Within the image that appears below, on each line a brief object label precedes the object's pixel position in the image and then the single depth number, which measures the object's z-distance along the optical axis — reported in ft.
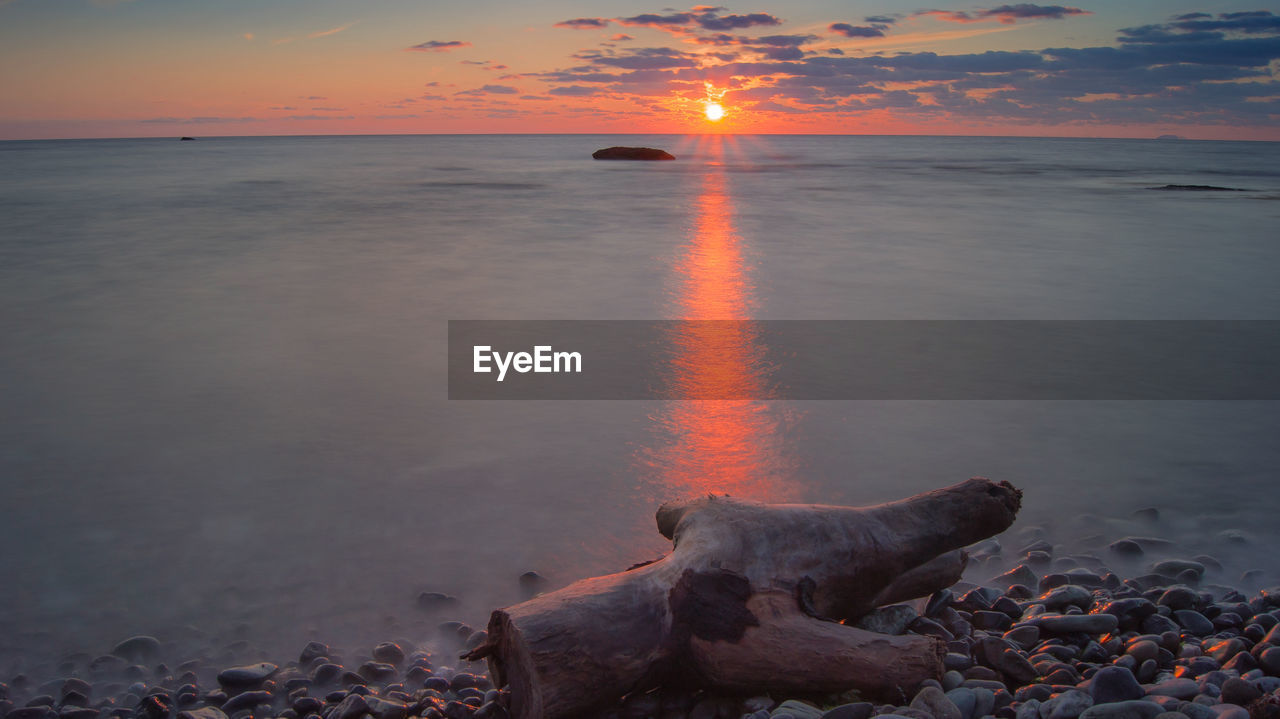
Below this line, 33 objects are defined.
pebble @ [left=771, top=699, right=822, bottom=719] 7.09
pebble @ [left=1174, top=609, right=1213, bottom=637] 8.92
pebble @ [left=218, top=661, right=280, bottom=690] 8.51
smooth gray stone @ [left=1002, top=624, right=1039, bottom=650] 8.79
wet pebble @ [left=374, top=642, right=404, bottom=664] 9.03
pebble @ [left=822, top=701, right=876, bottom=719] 7.16
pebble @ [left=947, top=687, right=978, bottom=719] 7.39
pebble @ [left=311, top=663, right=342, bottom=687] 8.65
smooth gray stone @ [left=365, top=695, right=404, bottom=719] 7.86
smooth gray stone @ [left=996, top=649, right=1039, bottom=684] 8.12
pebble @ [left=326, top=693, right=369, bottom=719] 7.80
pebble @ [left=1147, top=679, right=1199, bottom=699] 7.32
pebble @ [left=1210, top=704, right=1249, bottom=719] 6.58
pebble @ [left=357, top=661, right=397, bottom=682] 8.71
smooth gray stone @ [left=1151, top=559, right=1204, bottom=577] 10.35
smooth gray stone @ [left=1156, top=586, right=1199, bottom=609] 9.36
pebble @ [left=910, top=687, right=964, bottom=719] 7.20
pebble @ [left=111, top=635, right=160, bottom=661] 9.00
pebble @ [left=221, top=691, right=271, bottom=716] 8.21
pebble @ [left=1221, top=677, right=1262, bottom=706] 7.04
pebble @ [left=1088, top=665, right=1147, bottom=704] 7.32
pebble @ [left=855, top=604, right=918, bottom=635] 8.78
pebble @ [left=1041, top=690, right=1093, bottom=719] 7.09
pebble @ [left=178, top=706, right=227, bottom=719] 7.91
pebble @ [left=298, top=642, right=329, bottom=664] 8.97
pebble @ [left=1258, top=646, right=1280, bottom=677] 7.77
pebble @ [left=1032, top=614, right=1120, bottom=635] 8.80
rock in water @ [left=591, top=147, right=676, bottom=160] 141.69
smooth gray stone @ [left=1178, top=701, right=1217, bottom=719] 6.74
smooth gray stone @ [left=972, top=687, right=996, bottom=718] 7.42
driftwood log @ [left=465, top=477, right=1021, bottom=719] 7.39
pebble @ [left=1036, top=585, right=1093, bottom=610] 9.48
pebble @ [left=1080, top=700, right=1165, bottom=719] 6.75
